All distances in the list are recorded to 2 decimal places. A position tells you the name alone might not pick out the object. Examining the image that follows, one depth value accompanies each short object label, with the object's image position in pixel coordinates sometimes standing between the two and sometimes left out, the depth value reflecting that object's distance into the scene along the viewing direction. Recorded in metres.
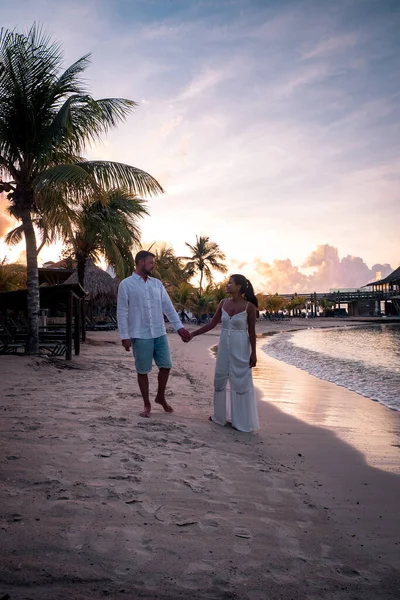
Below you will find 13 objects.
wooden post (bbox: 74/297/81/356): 11.20
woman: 4.49
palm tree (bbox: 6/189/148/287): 17.62
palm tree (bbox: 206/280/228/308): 43.06
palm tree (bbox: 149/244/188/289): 36.84
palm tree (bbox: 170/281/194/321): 39.53
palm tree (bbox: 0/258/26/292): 25.87
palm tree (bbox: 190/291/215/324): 41.47
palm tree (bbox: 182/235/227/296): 52.84
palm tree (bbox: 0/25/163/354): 9.61
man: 4.62
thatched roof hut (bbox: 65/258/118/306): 26.21
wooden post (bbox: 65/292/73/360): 9.73
